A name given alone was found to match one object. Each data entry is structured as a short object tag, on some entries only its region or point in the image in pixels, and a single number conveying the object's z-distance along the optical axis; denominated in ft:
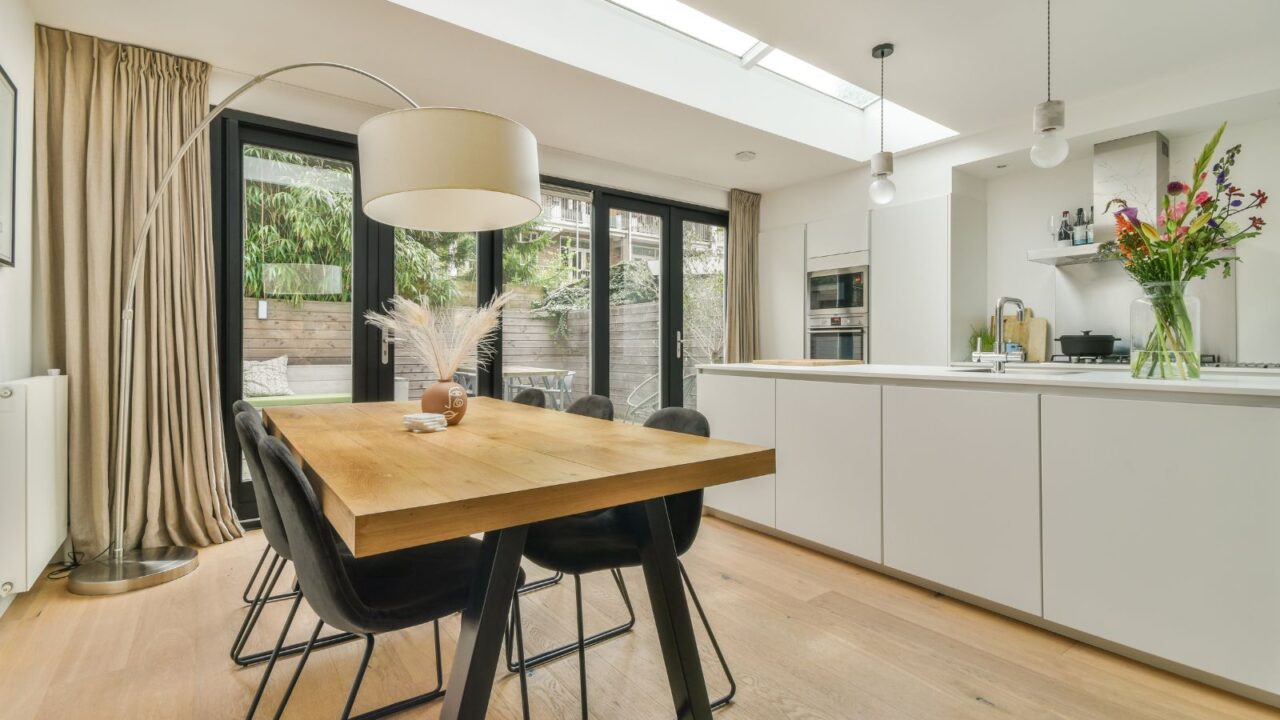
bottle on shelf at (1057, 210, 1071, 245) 13.01
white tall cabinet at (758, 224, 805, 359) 17.37
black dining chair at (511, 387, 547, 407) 9.15
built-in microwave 15.85
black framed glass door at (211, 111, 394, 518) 10.68
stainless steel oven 15.93
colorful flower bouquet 6.43
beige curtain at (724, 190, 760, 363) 17.78
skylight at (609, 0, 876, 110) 11.19
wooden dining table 3.24
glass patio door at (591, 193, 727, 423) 15.87
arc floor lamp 5.24
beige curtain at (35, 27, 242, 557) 8.90
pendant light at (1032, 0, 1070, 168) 7.48
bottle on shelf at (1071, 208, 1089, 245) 12.53
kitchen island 5.48
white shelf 12.23
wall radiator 6.84
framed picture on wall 7.27
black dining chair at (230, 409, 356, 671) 4.61
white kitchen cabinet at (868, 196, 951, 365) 14.25
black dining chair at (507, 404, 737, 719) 5.30
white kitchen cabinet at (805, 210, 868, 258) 15.88
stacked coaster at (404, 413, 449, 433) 6.08
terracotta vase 6.55
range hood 11.80
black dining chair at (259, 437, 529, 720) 3.70
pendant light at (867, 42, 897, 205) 9.96
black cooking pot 12.22
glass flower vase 6.49
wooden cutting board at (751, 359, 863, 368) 10.22
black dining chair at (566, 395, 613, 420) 7.62
